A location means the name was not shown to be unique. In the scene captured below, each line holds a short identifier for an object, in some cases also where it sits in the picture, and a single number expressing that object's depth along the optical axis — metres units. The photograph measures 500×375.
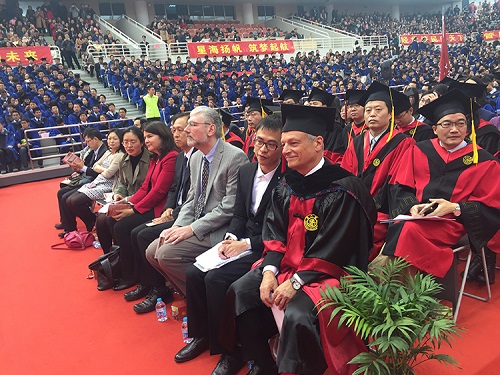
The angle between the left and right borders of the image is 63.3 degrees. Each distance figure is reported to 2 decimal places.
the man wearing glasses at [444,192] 2.41
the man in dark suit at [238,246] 2.45
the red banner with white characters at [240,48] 19.05
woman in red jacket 3.62
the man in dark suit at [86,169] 5.11
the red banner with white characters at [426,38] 25.00
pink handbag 4.68
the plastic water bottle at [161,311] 3.05
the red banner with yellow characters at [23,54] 13.48
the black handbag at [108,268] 3.62
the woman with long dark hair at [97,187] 4.62
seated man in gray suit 2.88
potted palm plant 1.61
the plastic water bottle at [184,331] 2.79
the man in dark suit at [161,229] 3.30
